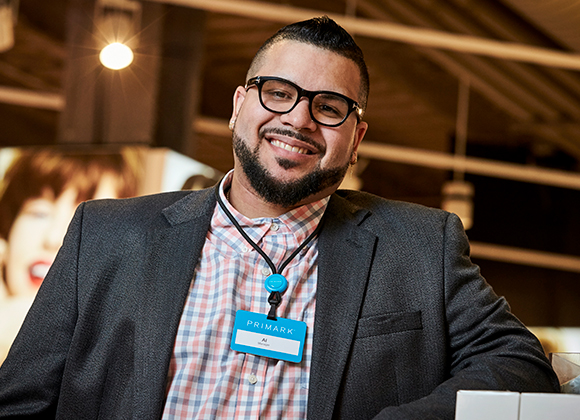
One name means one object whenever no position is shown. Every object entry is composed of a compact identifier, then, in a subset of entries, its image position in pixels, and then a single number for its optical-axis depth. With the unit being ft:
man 4.66
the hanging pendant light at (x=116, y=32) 15.42
